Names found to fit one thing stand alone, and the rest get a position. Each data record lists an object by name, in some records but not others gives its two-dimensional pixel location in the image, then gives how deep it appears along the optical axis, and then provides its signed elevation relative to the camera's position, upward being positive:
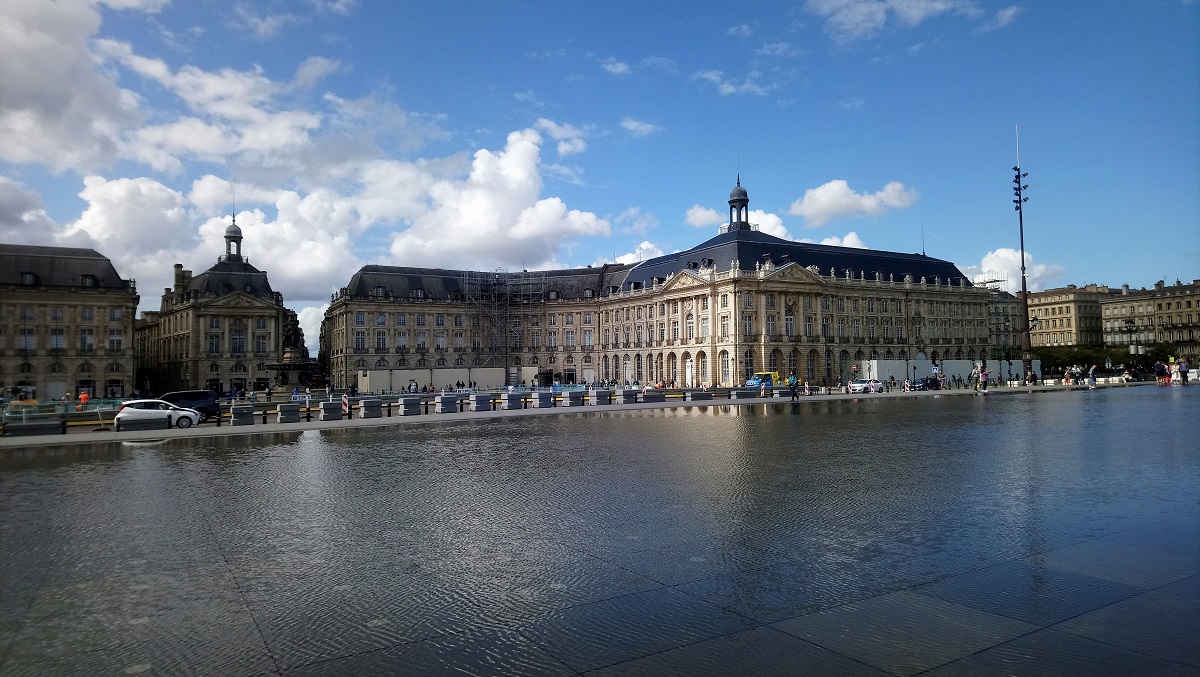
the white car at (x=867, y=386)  58.90 -1.81
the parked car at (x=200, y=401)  34.69 -0.91
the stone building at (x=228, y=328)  85.06 +6.67
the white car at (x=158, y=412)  29.36 -1.18
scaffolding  95.12 +9.11
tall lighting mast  53.75 +11.80
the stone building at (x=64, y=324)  70.94 +6.51
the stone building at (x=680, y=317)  79.38 +6.82
